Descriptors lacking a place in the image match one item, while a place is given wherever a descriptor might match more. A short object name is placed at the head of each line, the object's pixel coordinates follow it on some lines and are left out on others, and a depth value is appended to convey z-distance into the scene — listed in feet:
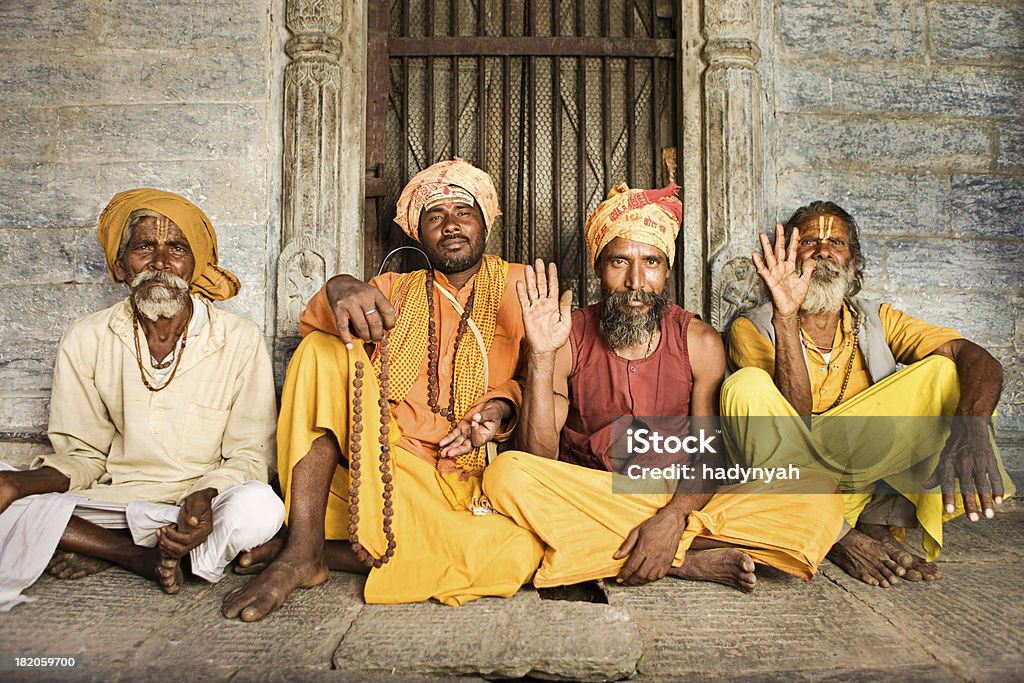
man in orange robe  8.67
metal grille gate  14.03
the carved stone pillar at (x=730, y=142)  13.07
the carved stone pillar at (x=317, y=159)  12.91
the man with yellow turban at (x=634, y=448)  8.96
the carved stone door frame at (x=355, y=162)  12.97
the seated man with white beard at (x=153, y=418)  8.99
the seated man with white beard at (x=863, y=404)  9.34
